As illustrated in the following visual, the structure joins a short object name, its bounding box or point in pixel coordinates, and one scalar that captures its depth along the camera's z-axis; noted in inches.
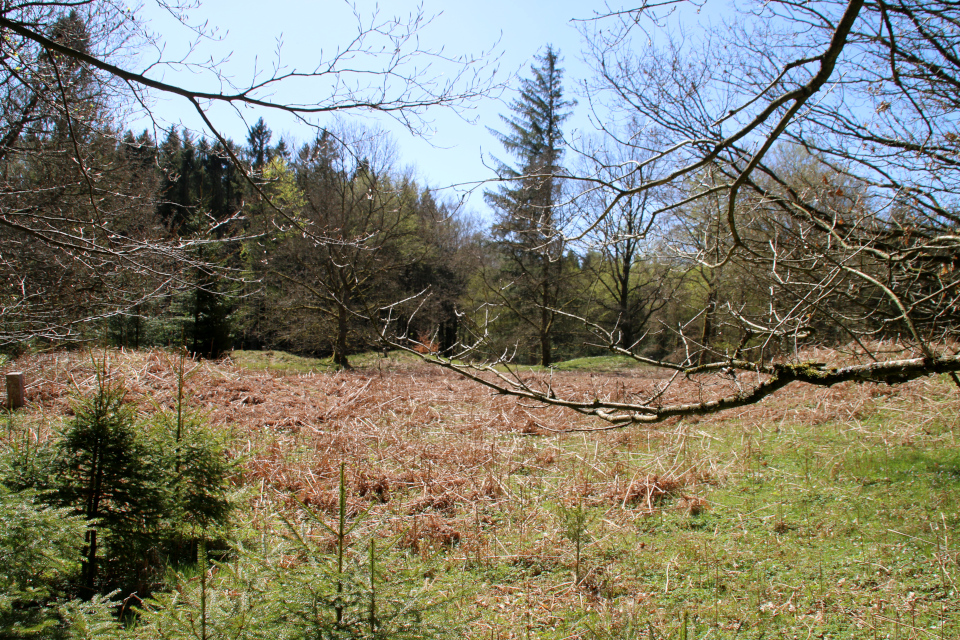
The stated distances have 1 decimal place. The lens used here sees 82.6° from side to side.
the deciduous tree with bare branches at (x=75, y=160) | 131.0
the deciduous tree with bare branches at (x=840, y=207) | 83.8
